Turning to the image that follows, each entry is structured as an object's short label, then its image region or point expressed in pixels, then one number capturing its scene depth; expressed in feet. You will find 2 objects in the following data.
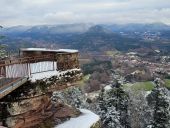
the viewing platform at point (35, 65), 24.75
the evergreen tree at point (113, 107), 72.01
